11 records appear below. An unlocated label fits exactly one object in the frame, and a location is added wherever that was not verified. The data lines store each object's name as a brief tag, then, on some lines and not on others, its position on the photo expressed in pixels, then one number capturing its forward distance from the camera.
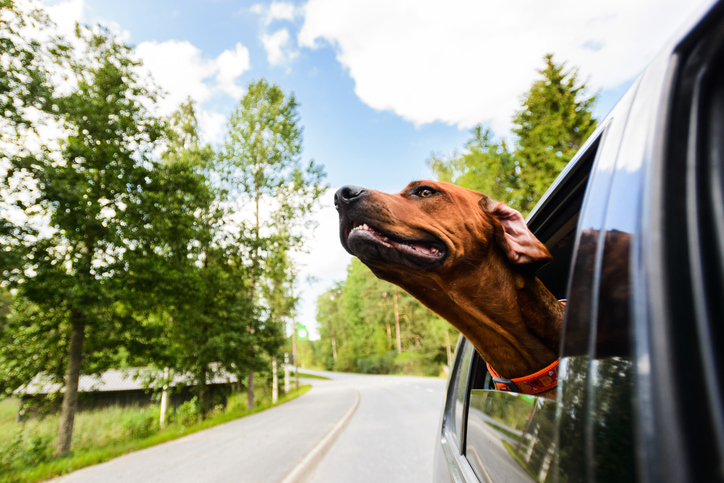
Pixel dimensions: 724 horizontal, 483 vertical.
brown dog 1.44
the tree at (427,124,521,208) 18.95
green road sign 29.67
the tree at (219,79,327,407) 17.77
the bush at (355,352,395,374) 51.57
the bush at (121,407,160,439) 11.53
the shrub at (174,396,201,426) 15.31
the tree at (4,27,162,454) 9.16
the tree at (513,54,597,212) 15.60
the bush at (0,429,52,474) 7.84
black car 0.39
